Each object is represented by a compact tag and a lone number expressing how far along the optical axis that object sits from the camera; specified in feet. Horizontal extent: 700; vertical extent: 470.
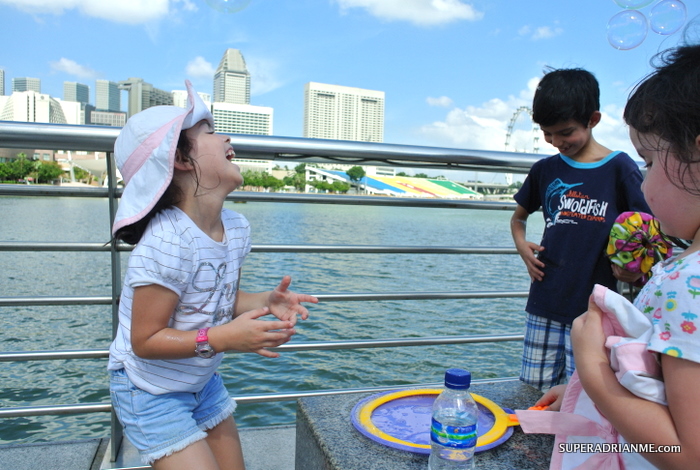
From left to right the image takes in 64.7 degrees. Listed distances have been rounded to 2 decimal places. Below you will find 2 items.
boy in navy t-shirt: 6.52
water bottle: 3.74
